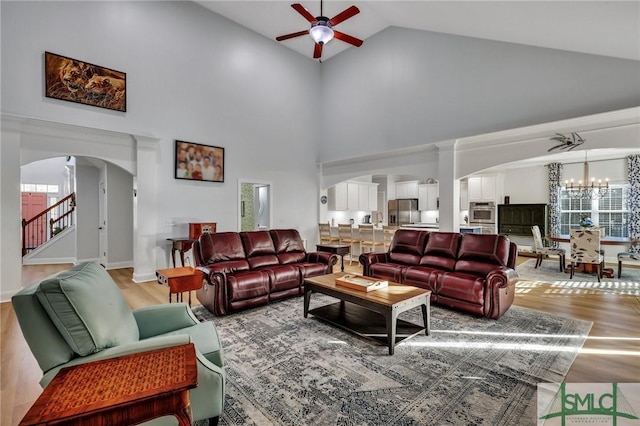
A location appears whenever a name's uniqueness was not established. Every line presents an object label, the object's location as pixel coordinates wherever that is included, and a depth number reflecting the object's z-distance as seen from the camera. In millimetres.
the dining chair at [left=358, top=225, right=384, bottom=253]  6934
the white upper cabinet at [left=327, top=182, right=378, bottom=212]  8992
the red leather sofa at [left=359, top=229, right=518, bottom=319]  3553
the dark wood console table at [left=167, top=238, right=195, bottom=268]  5598
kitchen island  8680
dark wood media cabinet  8367
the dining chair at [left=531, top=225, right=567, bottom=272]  6395
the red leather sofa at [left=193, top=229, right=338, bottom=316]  3660
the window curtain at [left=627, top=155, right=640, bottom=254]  7020
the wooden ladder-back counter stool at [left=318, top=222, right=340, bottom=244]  7943
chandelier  7635
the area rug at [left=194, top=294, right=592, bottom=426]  1946
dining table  5773
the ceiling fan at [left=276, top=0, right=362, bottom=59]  3684
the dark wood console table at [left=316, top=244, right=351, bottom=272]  5801
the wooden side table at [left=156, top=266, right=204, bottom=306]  3221
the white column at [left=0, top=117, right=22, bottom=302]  4320
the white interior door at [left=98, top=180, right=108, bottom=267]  6738
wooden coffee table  2793
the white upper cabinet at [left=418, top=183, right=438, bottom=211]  10430
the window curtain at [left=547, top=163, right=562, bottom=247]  8289
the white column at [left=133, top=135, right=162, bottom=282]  5523
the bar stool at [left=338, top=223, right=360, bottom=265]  7297
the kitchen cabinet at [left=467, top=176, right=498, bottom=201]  9156
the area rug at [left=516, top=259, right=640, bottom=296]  4988
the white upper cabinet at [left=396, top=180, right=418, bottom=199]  10891
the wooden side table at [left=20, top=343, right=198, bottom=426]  958
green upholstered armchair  1378
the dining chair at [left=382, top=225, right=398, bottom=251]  6616
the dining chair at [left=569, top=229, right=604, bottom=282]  5559
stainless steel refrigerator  10797
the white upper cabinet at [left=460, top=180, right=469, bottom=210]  9648
